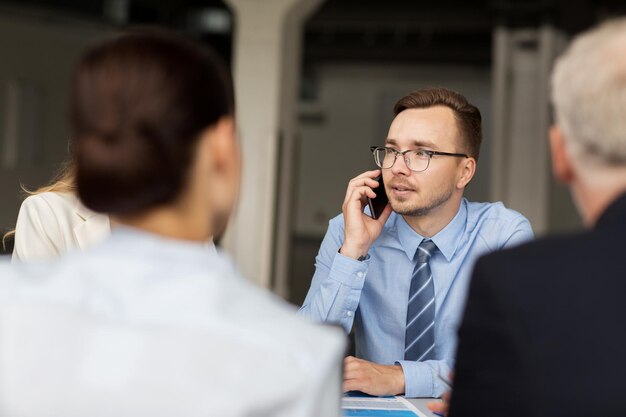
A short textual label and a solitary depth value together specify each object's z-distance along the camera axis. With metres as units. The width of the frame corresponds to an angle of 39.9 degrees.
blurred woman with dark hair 1.08
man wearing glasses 2.76
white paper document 2.07
